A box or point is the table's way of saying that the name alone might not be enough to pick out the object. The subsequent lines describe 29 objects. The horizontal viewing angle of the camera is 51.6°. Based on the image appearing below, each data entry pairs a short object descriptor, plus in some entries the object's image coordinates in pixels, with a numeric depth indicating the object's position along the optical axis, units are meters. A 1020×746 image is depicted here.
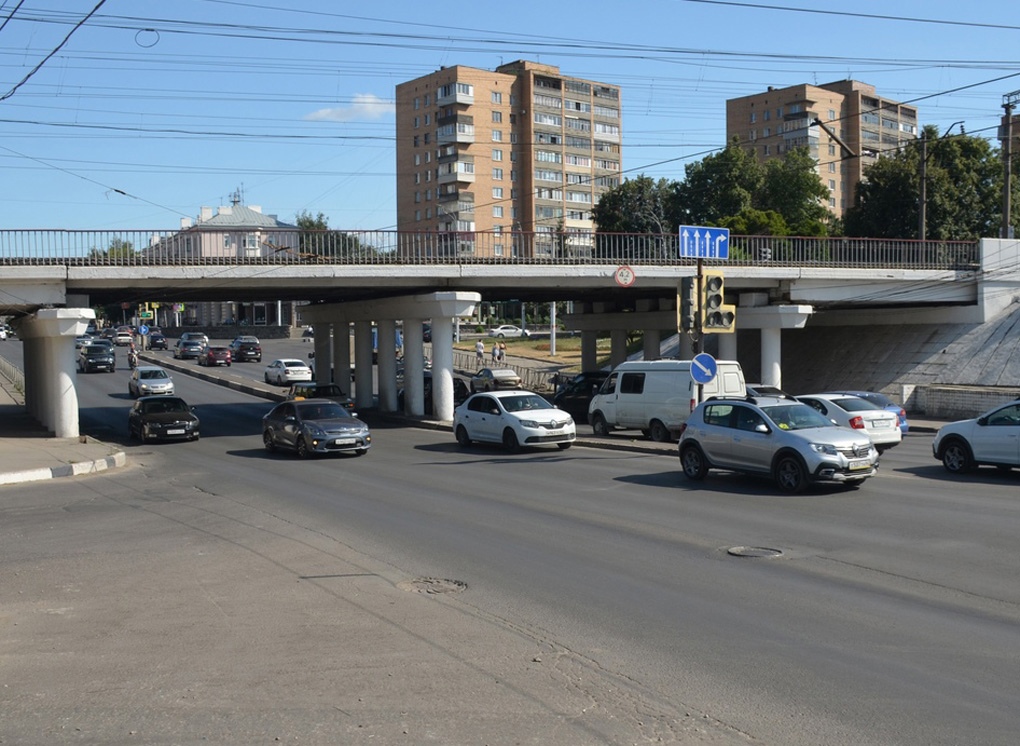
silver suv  16.97
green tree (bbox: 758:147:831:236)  89.25
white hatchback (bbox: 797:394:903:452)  23.67
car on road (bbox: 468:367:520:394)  49.50
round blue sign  24.22
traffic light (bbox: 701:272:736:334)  23.50
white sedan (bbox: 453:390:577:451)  26.22
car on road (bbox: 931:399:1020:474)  18.67
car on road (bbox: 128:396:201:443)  32.44
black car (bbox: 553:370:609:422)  39.84
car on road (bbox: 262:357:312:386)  59.09
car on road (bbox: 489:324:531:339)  99.75
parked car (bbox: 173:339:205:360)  82.19
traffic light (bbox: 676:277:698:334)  23.45
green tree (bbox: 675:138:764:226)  87.00
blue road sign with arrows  24.97
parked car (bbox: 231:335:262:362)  80.50
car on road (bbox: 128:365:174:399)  50.42
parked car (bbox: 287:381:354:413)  39.06
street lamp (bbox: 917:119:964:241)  50.44
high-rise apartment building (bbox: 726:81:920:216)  118.75
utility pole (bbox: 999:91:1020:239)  42.66
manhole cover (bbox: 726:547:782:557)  12.11
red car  75.00
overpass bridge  32.28
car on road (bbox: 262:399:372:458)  26.16
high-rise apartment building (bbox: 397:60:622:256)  106.62
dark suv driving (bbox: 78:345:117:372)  71.81
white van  27.47
